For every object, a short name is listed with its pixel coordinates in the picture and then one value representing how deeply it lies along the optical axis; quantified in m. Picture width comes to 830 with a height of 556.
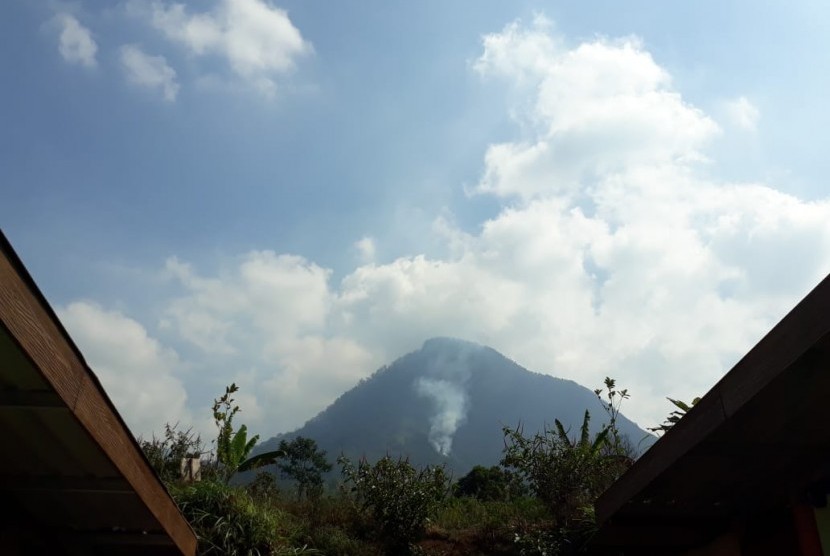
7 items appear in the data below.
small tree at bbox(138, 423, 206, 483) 10.37
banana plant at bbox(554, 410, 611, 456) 10.45
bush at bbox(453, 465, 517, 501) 13.10
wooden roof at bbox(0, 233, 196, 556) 2.61
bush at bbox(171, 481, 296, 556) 8.30
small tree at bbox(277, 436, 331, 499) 22.94
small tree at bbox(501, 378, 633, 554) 9.66
